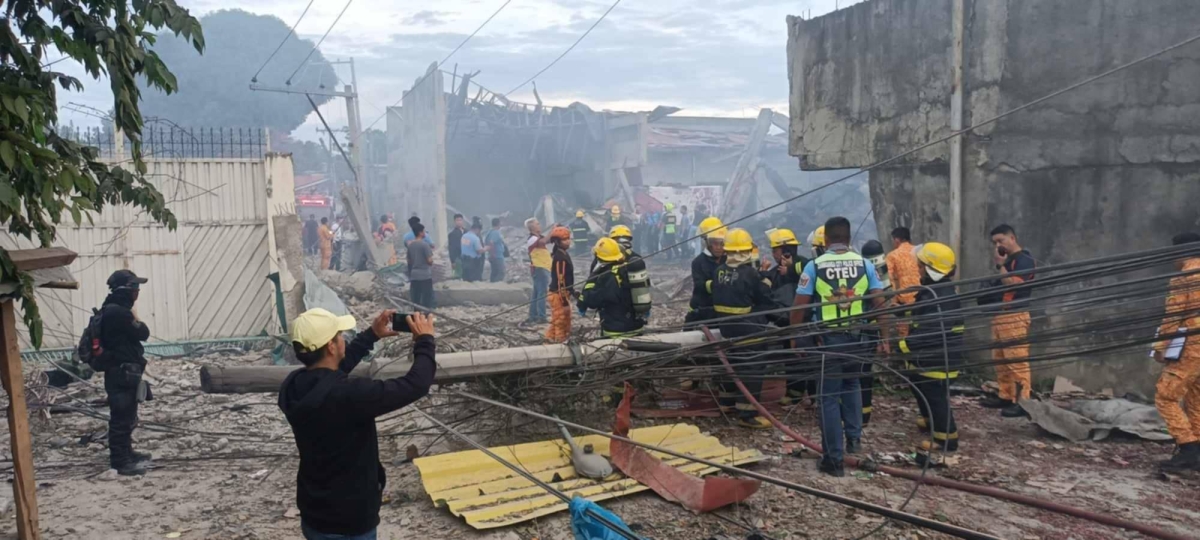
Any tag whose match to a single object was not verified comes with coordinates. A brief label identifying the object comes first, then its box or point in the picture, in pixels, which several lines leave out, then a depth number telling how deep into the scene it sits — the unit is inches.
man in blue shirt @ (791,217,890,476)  234.2
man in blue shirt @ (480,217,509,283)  749.9
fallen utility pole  229.3
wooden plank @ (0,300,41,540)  184.5
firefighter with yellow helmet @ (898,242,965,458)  247.6
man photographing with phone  130.0
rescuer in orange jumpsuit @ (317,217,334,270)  805.2
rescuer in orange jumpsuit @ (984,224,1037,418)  288.7
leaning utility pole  786.2
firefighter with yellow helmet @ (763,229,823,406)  300.7
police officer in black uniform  255.1
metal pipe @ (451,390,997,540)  96.3
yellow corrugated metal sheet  205.2
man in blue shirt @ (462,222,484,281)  720.3
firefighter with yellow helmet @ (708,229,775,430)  279.0
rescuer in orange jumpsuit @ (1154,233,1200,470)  231.0
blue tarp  153.5
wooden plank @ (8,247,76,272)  175.9
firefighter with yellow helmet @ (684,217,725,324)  295.9
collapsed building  1069.8
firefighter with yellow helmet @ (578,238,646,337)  293.1
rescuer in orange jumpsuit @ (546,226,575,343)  358.6
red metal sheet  203.6
